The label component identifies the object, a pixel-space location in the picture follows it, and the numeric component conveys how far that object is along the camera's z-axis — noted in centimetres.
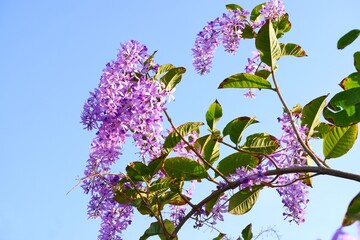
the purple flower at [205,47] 242
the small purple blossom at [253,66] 230
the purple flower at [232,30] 244
